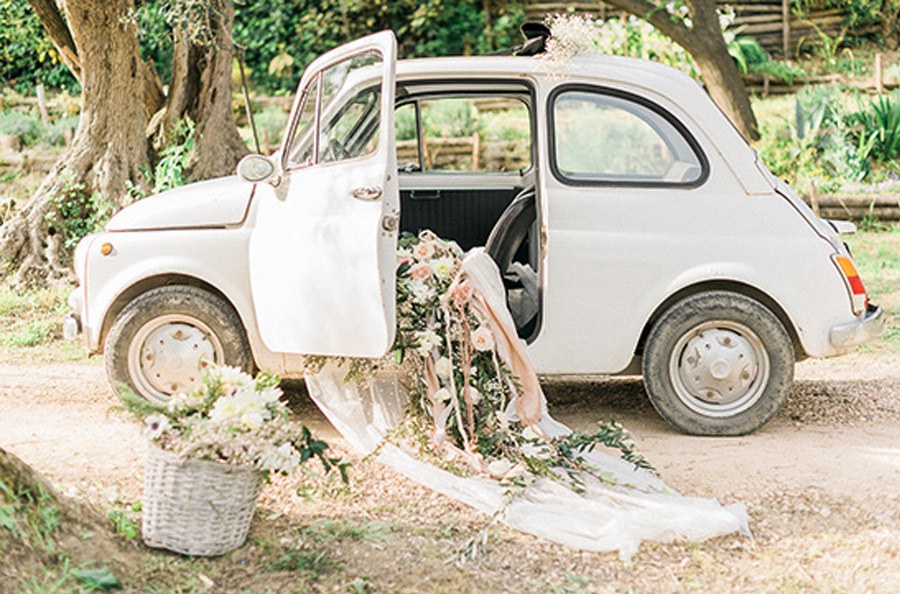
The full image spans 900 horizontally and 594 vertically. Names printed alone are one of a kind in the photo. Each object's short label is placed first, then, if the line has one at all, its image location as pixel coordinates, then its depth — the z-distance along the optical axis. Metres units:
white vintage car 6.22
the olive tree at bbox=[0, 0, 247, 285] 10.32
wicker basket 4.48
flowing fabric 5.02
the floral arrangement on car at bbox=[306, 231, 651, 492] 5.71
